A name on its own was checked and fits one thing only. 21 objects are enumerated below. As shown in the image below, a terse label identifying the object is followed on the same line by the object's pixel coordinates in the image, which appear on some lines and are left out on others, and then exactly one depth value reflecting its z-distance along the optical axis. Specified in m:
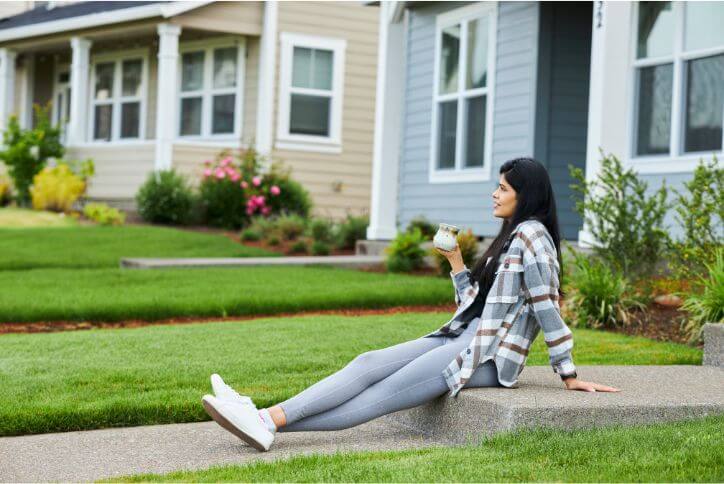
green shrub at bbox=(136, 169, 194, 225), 18.61
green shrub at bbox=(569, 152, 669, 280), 9.62
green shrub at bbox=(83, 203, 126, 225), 18.11
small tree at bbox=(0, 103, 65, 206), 20.53
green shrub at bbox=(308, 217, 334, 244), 16.31
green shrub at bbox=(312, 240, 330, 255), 15.73
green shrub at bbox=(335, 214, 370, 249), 16.41
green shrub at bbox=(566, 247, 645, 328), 9.15
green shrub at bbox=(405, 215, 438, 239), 14.10
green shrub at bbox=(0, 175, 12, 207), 21.25
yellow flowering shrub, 19.33
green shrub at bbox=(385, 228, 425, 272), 13.28
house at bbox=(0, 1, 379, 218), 19.62
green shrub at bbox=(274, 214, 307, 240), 16.81
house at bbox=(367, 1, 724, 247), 10.54
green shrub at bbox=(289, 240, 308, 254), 16.08
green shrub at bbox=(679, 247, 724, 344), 7.98
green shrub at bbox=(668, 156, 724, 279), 8.79
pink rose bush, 18.66
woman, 5.01
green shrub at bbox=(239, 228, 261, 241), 16.94
